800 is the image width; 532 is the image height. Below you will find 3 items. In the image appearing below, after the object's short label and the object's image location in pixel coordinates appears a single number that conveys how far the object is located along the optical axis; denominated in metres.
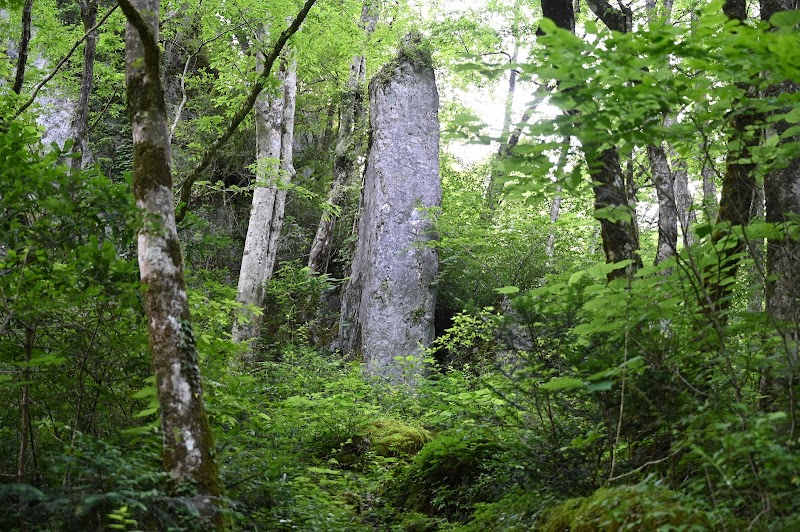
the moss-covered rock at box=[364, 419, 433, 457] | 7.08
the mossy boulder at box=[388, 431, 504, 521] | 5.22
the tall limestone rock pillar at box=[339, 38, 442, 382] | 11.77
